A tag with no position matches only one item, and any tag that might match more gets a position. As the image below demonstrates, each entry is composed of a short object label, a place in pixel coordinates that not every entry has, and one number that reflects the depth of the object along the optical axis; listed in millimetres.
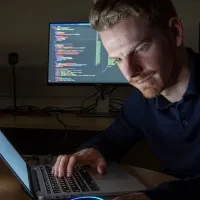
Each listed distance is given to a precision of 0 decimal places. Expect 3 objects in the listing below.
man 1192
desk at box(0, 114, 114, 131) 1945
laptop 1067
